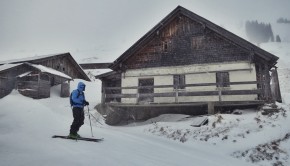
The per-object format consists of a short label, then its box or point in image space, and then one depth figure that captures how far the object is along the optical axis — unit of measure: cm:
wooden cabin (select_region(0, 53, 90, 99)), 2138
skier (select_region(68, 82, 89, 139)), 753
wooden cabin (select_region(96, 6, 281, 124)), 1548
